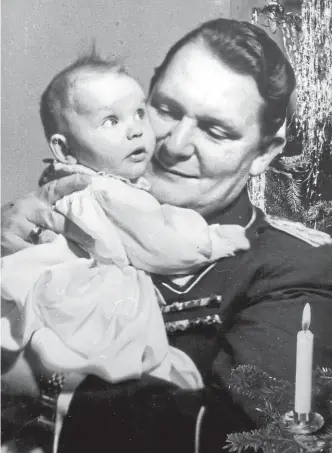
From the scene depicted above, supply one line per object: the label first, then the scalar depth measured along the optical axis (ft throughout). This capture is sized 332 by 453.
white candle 4.83
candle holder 4.80
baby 4.90
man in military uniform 5.05
